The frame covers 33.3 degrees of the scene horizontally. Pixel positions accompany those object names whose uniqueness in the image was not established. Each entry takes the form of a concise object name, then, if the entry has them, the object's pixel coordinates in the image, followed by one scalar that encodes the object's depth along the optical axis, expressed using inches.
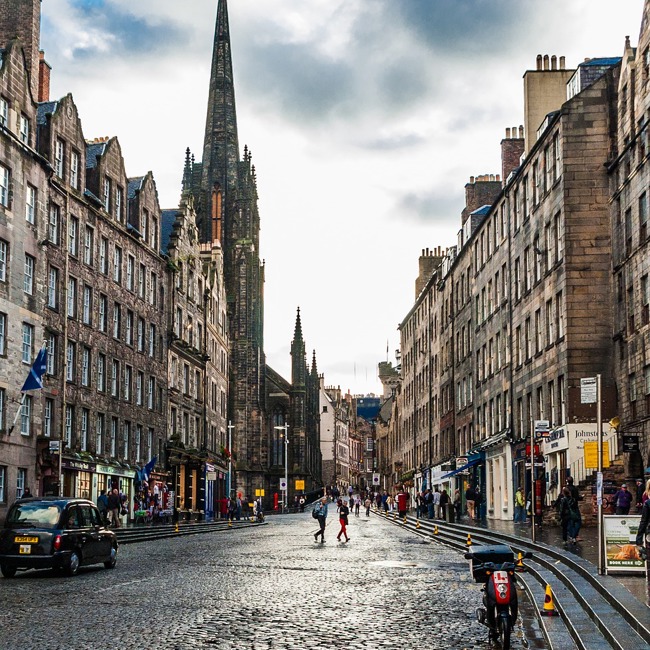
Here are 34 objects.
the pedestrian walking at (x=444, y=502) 2054.6
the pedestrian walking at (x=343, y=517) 1494.8
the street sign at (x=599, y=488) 717.3
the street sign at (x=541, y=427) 1112.8
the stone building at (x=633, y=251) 1344.7
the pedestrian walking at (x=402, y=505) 2380.7
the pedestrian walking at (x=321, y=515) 1501.0
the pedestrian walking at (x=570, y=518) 1055.6
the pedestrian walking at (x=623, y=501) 1143.6
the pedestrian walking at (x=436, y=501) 2364.7
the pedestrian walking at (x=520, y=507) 1753.8
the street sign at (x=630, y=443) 1295.5
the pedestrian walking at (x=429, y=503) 2349.5
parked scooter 459.2
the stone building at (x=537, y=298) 1540.4
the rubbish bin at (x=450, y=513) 1966.0
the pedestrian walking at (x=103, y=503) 1627.7
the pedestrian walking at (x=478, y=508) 2149.9
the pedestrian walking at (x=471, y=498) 1868.8
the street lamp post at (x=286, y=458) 4019.4
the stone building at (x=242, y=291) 3973.9
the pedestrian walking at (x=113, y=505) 1658.5
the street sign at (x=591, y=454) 1092.9
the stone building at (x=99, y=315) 1781.5
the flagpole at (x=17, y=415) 1480.3
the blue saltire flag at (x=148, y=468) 2038.6
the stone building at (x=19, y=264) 1561.3
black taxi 828.6
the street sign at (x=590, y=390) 741.9
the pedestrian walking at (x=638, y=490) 1262.5
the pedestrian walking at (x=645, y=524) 552.4
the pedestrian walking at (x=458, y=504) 2198.6
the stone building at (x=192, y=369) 2482.8
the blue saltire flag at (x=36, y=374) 1451.8
